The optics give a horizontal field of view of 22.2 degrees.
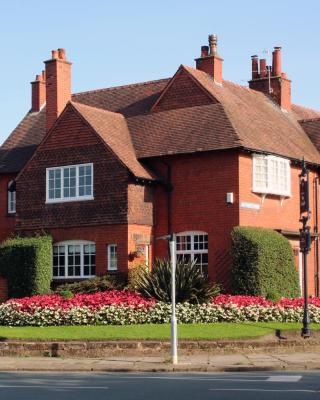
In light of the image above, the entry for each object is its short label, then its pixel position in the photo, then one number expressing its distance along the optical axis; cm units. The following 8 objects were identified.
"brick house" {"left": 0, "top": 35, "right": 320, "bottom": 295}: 3097
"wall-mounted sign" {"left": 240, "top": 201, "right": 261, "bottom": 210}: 3057
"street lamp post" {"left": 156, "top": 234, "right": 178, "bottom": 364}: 1962
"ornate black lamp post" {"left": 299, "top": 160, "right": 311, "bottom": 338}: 2277
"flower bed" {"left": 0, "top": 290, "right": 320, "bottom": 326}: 2522
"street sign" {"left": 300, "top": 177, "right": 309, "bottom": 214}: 2423
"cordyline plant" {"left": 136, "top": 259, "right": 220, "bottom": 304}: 2614
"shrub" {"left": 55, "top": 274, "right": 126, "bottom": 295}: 2970
